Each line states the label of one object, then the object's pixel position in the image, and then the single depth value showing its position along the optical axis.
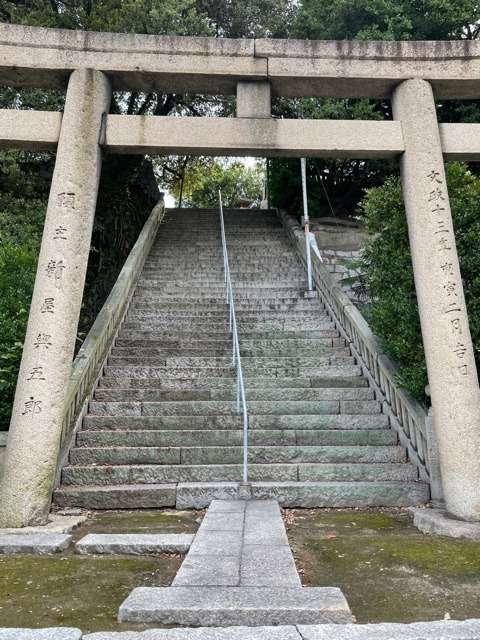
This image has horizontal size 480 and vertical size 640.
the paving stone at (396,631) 2.24
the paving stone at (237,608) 2.48
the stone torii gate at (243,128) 4.91
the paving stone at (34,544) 3.83
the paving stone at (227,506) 4.60
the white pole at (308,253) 10.45
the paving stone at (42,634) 2.20
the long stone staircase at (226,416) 5.33
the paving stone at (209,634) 2.22
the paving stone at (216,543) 3.44
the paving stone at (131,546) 3.81
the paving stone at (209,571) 2.88
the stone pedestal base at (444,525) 4.18
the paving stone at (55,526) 4.25
